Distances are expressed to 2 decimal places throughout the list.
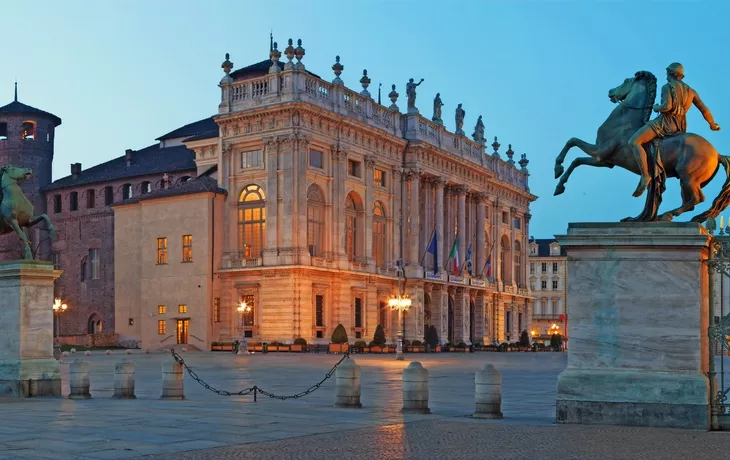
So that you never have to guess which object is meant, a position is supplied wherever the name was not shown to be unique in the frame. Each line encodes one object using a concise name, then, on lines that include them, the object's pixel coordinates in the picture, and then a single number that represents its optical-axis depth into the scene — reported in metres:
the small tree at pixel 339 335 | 67.94
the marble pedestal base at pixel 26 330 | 22.47
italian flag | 83.00
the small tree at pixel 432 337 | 83.31
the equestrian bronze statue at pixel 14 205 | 22.97
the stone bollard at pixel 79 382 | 22.52
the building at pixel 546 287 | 161.50
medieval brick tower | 89.56
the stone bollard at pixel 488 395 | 17.48
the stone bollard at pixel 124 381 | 22.34
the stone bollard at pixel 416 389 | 18.77
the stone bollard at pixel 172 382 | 22.16
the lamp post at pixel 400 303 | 69.16
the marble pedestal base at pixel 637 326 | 15.18
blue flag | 80.56
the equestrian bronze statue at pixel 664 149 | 15.69
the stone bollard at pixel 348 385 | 19.92
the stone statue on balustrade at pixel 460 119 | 93.69
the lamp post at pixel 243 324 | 63.03
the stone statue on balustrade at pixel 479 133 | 99.31
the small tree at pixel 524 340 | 99.75
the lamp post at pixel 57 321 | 53.20
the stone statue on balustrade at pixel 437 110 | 89.22
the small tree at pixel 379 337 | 71.44
